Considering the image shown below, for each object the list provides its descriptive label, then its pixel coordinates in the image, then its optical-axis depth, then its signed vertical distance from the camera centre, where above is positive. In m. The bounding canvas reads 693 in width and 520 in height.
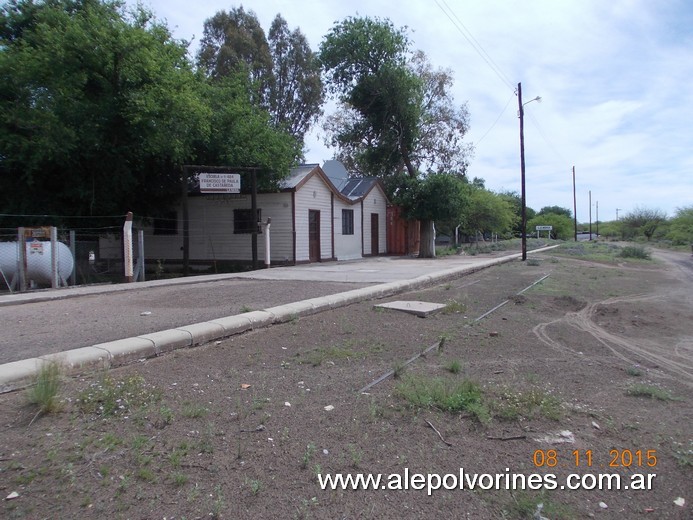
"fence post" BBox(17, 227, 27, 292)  12.66 -0.27
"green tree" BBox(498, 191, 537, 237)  62.00 +4.92
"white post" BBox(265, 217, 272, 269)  19.89 -0.01
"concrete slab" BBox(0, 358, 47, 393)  4.89 -1.23
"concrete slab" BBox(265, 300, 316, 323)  8.65 -1.15
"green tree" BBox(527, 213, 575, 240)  81.19 +2.66
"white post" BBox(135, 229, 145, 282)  15.06 -0.34
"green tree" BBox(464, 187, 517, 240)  41.44 +2.44
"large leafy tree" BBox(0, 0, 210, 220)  15.25 +4.46
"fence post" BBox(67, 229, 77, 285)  13.87 -0.18
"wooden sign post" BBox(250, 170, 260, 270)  18.71 +1.36
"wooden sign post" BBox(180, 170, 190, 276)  17.64 +1.30
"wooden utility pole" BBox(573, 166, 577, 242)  67.47 +4.11
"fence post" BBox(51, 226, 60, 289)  12.78 -0.29
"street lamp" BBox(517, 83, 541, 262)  26.61 +5.03
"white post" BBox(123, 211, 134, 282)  14.25 -0.07
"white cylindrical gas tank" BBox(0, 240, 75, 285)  12.80 -0.28
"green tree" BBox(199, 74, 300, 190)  20.25 +4.31
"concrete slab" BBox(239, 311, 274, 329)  8.07 -1.17
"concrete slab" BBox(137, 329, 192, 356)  6.44 -1.20
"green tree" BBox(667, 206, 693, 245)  55.45 +1.37
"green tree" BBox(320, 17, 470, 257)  26.55 +7.35
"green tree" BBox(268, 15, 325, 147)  41.19 +13.93
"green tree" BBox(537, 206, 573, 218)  119.41 +7.47
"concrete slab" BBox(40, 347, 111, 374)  5.36 -1.20
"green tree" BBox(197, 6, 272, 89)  37.66 +15.34
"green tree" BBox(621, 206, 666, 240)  75.12 +2.70
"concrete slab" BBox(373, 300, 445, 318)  9.48 -1.23
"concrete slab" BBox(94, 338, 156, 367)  5.89 -1.21
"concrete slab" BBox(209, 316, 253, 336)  7.56 -1.18
